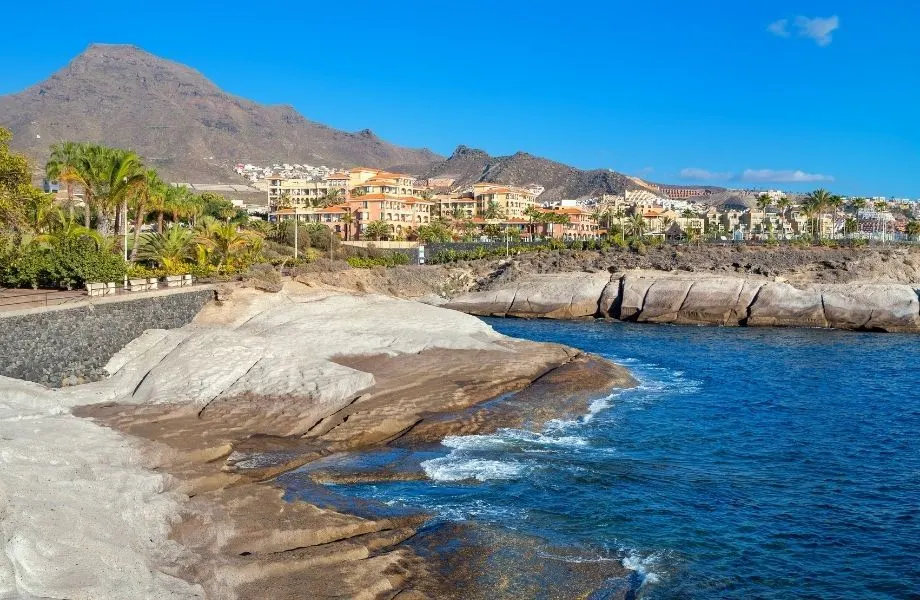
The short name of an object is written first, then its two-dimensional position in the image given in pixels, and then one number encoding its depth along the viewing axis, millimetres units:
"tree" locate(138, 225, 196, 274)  44094
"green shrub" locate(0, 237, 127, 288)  33281
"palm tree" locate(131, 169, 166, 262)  44188
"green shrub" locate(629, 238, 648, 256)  74750
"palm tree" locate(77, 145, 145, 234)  39750
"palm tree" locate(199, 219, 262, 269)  46438
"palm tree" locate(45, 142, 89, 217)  39844
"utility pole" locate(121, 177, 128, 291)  39141
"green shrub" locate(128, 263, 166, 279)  37406
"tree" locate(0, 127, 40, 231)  33250
